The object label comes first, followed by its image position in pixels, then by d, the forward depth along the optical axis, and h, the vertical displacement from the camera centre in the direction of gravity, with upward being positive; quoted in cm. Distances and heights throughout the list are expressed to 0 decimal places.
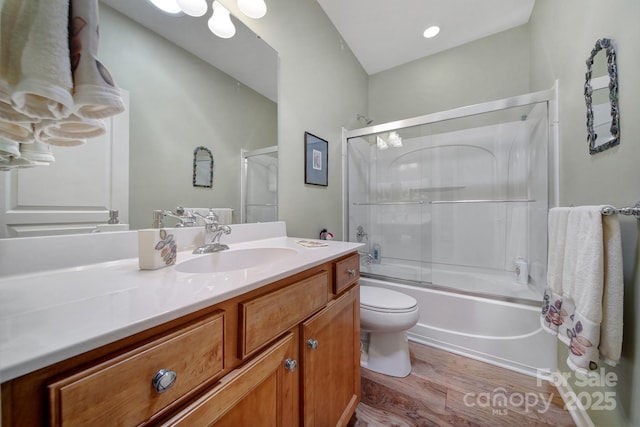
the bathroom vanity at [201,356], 28 -25
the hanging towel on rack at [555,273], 95 -26
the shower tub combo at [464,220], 151 -5
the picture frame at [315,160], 163 +41
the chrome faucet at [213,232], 93 -8
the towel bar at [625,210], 67 +1
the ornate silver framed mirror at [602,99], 81 +46
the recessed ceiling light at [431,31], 200 +163
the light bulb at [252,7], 114 +103
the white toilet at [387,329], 132 -68
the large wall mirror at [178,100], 80 +49
